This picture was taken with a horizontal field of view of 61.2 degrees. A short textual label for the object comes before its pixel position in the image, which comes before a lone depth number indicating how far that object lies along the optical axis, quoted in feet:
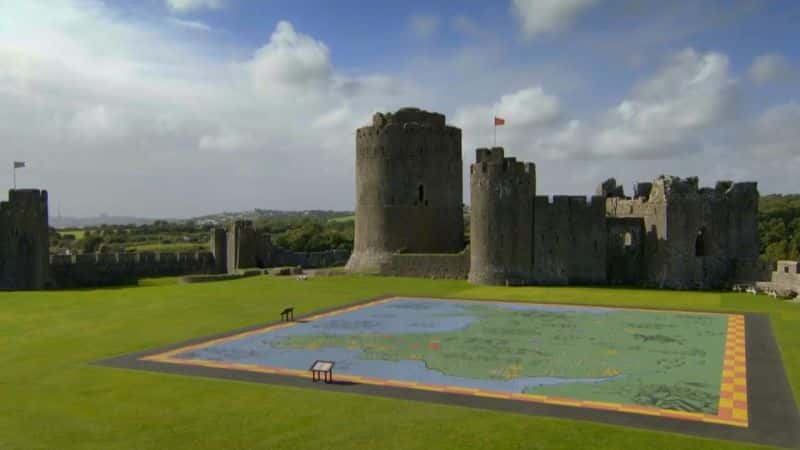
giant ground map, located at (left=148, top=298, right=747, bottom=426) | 43.32
